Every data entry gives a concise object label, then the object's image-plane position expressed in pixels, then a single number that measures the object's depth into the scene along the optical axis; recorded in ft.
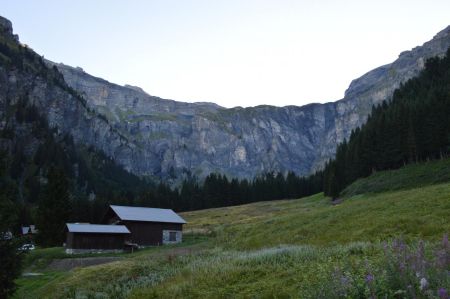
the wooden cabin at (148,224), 223.10
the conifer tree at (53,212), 237.25
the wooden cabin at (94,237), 201.57
